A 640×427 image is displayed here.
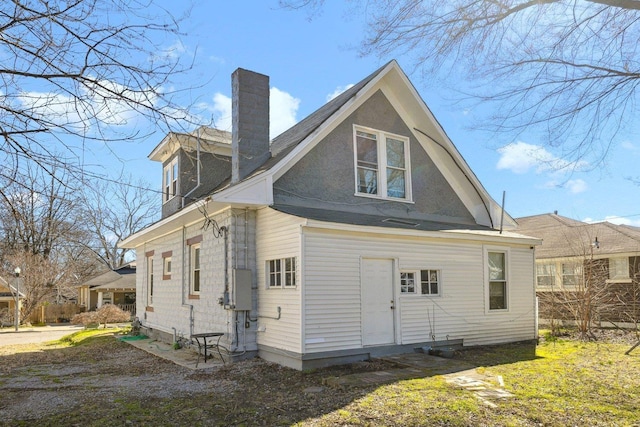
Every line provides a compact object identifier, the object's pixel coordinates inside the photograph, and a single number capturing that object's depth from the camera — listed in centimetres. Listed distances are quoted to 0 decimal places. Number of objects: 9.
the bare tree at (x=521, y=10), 680
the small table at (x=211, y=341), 970
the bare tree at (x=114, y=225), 3766
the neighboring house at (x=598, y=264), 1691
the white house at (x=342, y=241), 939
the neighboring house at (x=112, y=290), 3181
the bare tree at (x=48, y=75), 396
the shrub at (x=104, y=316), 2323
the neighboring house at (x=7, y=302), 2782
